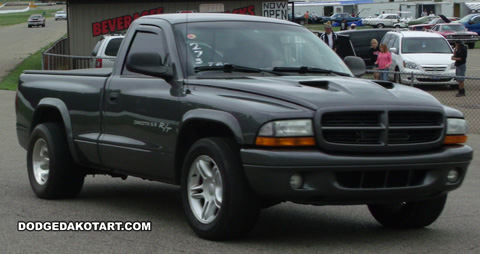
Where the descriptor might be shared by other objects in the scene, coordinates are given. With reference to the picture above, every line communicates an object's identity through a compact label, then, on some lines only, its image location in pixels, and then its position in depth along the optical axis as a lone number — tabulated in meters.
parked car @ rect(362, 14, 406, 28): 84.36
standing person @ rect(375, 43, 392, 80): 23.81
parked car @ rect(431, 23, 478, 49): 52.34
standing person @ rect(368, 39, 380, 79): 28.08
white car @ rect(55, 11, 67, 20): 120.06
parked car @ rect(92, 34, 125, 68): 20.44
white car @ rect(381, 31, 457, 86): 26.23
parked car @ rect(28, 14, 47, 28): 94.06
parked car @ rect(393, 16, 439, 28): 80.19
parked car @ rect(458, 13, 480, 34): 61.59
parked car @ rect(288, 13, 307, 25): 94.55
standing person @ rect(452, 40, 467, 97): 25.00
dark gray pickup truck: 6.16
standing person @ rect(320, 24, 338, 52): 24.56
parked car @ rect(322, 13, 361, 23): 90.94
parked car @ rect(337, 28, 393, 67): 35.25
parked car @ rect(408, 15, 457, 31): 58.51
